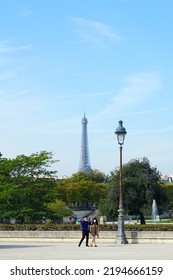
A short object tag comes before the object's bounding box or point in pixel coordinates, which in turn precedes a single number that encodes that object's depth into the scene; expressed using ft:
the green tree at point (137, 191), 215.31
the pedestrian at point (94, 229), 111.64
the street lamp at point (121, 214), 117.70
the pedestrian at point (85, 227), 107.86
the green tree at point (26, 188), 160.04
